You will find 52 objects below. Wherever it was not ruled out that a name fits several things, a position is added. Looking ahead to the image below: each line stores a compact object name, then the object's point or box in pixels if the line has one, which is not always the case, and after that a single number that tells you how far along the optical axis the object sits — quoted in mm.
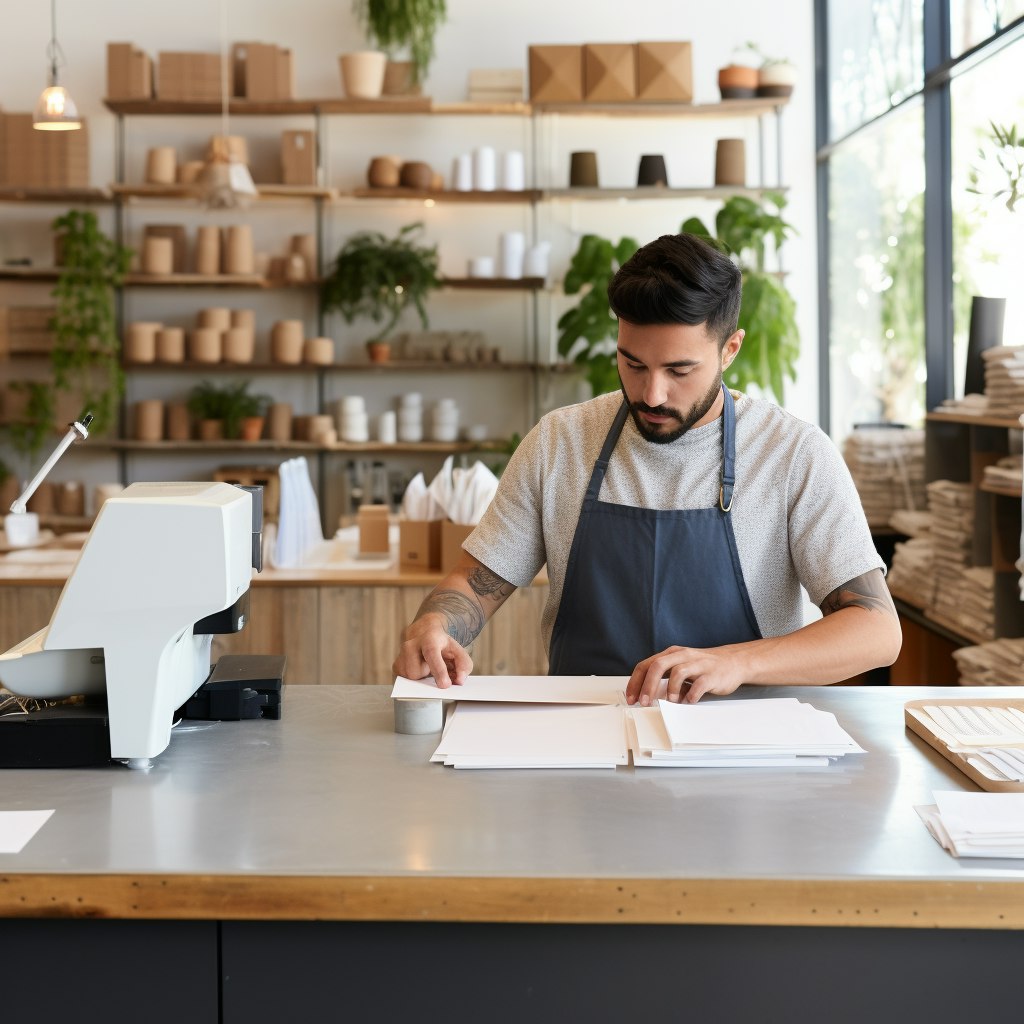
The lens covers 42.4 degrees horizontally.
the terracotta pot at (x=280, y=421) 6414
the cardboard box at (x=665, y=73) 6094
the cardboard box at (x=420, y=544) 4152
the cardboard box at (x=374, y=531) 4422
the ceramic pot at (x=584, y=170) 6223
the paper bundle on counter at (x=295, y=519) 4250
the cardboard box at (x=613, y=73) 6086
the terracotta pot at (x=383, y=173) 6250
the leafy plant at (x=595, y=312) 6023
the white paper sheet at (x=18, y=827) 1406
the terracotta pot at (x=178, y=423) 6426
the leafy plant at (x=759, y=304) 5848
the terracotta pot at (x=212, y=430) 6402
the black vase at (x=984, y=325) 4090
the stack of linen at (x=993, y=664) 3578
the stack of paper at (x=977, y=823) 1358
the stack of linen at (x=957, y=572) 3979
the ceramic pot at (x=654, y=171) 6199
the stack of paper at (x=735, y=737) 1675
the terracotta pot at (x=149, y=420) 6359
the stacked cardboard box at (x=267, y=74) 6230
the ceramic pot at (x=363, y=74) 6121
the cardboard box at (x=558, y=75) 6102
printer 1619
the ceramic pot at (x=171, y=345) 6332
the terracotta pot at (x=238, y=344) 6324
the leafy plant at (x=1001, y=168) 3783
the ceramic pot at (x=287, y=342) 6340
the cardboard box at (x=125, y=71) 6203
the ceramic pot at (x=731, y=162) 6199
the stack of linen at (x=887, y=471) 5031
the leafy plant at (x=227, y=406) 6387
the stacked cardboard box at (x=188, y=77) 6238
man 2168
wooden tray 1569
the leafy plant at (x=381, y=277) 6254
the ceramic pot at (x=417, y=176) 6242
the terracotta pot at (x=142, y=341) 6312
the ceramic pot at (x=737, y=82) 6070
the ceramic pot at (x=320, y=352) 6332
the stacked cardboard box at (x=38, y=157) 6254
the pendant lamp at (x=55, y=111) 4371
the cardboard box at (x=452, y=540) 4066
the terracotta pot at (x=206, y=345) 6301
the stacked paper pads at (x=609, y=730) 1676
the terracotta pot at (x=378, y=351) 6391
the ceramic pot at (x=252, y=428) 6387
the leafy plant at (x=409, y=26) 6164
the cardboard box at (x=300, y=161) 6281
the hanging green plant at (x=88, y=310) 6227
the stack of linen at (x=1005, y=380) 3680
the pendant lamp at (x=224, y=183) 5133
